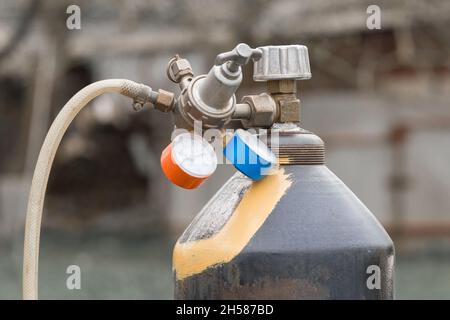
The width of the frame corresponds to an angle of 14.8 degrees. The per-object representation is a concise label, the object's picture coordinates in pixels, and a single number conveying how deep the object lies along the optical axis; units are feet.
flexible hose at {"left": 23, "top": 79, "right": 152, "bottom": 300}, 5.42
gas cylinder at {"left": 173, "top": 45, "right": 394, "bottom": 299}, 5.25
